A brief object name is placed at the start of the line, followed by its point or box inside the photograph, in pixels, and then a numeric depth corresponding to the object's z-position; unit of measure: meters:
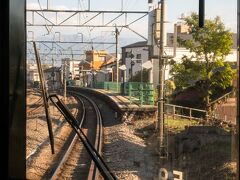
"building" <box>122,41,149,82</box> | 22.05
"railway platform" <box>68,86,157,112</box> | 19.50
